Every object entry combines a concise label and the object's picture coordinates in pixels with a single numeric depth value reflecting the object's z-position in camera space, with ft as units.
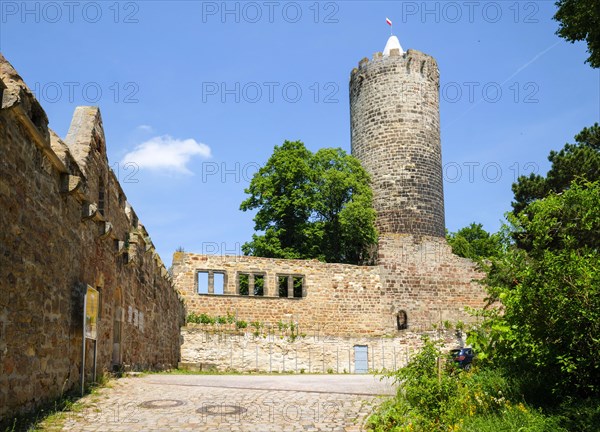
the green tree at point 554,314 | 25.21
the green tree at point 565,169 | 79.05
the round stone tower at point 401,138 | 115.44
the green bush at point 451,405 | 25.18
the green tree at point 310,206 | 112.27
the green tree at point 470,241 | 150.00
